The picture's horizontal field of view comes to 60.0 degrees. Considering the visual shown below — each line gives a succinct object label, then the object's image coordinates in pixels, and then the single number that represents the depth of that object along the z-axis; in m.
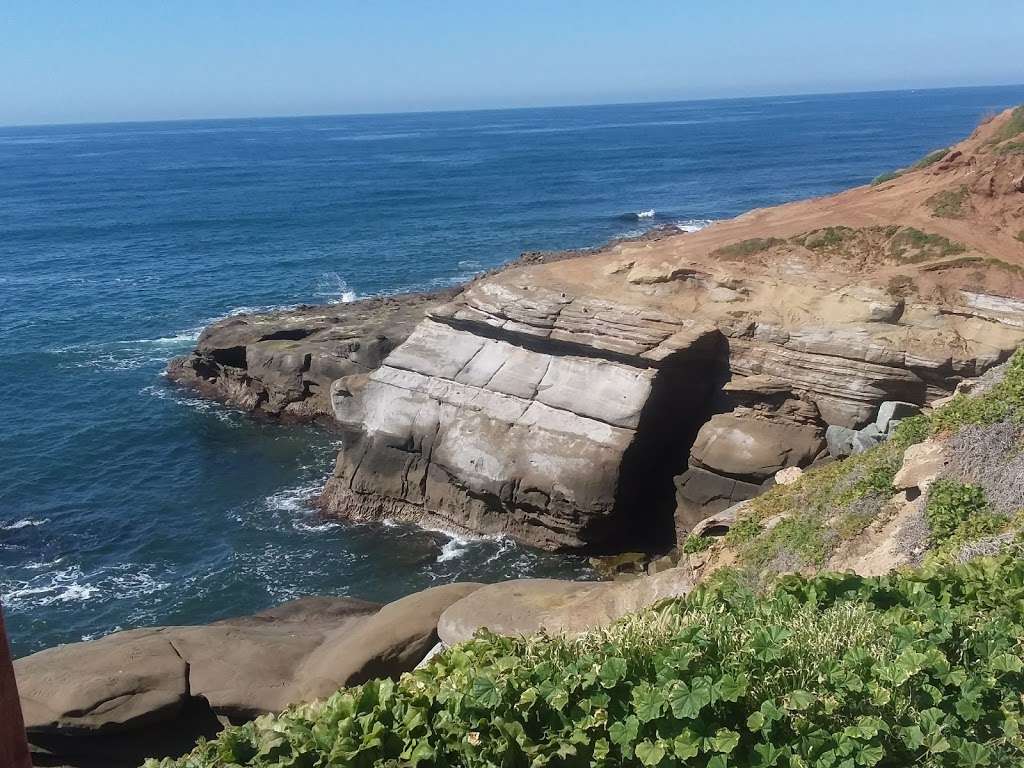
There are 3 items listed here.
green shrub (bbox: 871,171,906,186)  35.09
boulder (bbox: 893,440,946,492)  14.05
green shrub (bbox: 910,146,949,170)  35.39
